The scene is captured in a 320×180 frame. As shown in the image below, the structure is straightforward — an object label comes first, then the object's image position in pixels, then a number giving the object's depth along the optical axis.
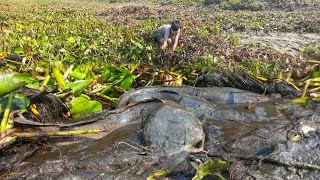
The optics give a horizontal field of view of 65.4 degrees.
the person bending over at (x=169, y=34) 4.65
